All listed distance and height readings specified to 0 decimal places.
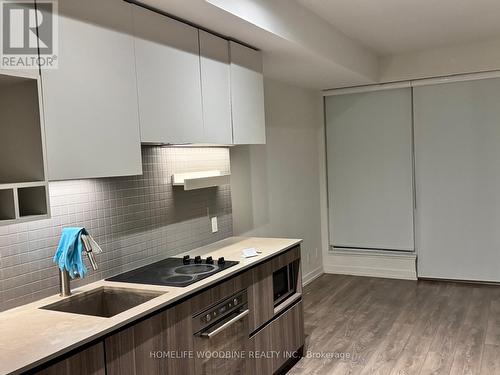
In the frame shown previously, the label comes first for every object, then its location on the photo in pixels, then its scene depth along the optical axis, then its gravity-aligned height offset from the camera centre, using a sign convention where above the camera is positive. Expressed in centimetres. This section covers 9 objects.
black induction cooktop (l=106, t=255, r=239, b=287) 246 -58
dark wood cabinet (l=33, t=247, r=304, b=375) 183 -82
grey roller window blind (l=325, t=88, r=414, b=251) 538 -10
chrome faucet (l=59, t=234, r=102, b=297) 217 -46
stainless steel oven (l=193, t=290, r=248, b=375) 235 -90
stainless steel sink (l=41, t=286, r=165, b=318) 226 -63
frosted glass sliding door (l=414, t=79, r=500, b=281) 497 -24
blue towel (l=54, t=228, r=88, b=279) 215 -36
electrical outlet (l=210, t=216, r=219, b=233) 357 -43
